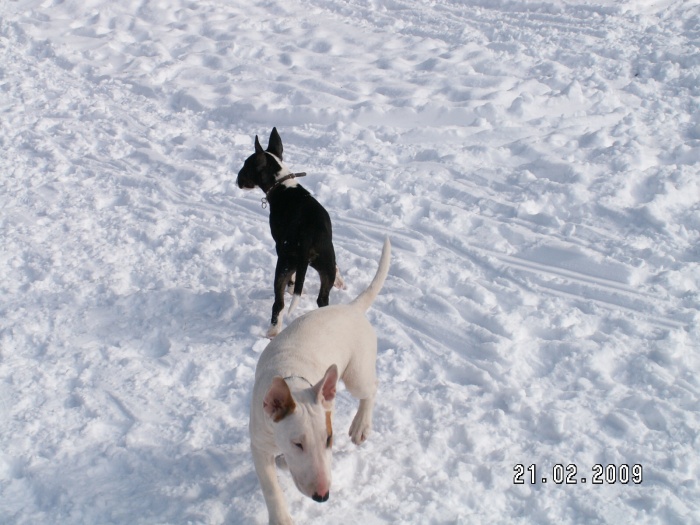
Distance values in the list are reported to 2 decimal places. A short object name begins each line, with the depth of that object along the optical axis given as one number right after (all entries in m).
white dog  2.41
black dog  4.21
